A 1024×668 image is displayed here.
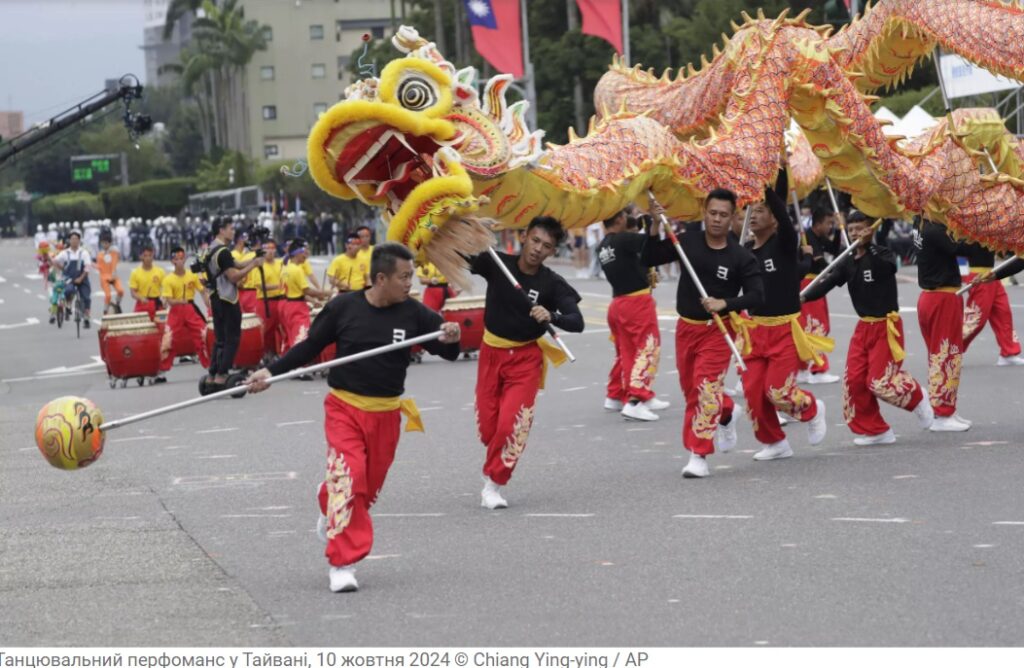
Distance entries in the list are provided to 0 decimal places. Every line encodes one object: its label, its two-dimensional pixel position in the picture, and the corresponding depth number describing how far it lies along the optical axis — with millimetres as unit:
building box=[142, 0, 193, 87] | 177750
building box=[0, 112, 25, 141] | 179512
